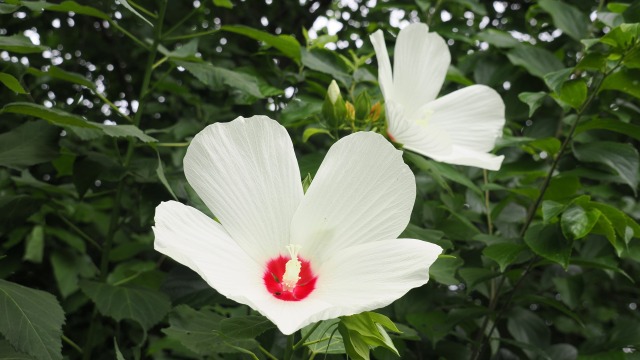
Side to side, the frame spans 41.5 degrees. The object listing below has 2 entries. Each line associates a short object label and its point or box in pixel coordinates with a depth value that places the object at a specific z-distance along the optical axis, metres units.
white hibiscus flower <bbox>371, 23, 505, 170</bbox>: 0.59
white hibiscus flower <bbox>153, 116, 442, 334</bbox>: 0.43
